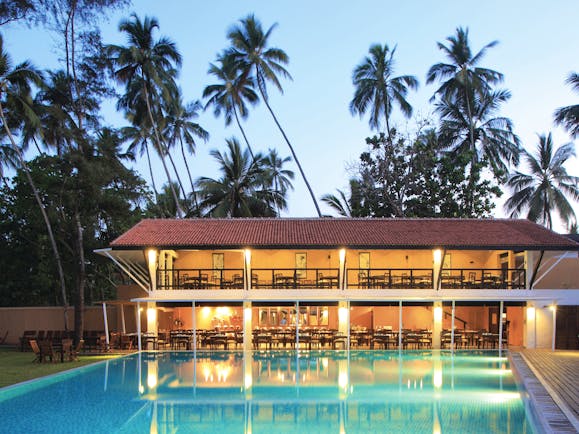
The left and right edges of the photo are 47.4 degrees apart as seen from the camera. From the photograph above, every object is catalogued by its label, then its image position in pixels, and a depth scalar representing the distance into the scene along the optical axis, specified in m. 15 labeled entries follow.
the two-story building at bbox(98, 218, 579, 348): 25.08
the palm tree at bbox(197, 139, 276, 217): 40.97
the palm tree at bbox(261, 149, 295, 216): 46.75
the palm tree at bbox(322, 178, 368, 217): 40.72
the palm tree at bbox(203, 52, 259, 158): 39.72
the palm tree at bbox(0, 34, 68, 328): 30.47
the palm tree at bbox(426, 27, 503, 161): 40.94
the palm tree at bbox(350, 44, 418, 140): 41.56
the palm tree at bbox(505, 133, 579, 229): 41.75
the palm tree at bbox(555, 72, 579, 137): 34.31
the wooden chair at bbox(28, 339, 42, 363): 20.00
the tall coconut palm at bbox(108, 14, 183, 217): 34.69
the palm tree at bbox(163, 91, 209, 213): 44.34
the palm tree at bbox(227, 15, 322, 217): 37.56
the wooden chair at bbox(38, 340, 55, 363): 20.41
